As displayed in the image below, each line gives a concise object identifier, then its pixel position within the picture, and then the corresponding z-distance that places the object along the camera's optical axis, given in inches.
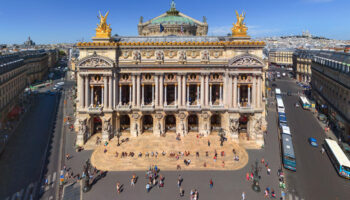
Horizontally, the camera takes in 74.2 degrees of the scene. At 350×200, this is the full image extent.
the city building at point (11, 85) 2738.7
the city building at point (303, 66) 5343.0
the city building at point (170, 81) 2249.0
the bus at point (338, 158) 1716.0
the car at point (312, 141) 2234.1
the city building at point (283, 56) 7391.7
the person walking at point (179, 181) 1611.7
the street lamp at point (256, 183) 1571.1
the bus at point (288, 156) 1823.3
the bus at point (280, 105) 3050.0
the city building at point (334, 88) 2425.0
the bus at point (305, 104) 3432.6
